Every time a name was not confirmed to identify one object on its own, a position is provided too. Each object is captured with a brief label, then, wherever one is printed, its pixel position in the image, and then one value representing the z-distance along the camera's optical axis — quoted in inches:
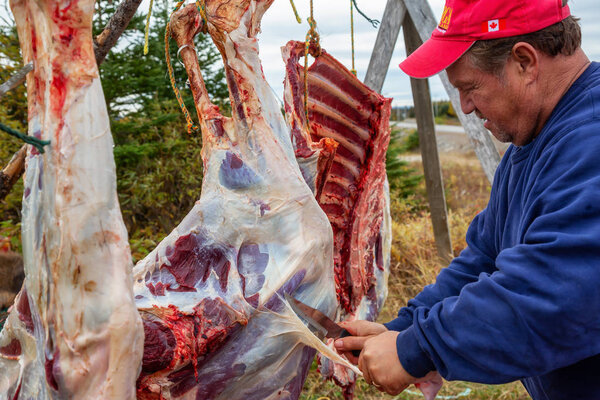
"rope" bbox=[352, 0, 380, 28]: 106.2
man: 52.6
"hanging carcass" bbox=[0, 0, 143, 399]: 51.5
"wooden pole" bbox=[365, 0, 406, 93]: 169.6
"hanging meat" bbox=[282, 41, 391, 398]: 100.5
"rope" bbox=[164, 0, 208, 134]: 76.0
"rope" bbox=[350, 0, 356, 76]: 107.2
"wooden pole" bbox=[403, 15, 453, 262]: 192.7
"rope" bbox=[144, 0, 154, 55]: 72.7
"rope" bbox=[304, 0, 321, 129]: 91.6
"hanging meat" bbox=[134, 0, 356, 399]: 68.5
